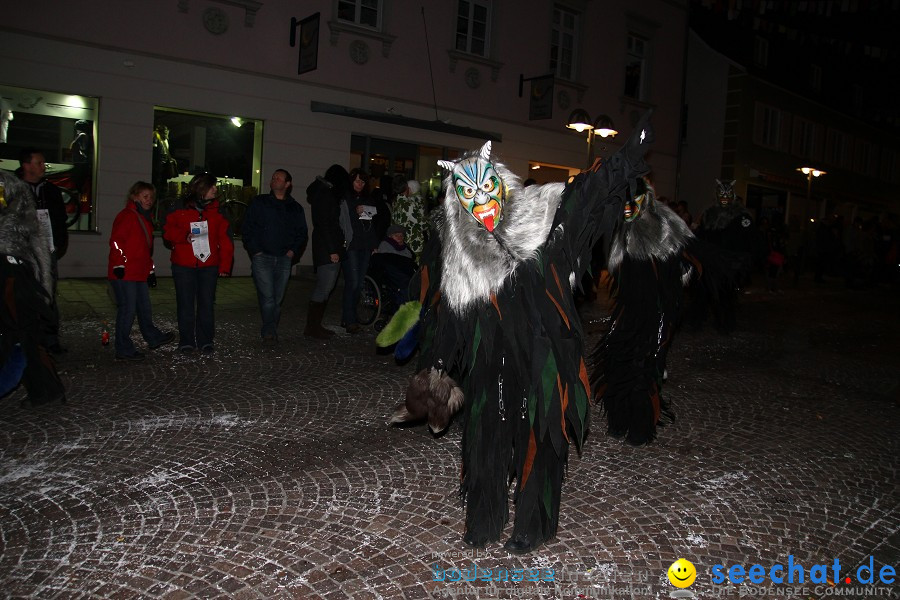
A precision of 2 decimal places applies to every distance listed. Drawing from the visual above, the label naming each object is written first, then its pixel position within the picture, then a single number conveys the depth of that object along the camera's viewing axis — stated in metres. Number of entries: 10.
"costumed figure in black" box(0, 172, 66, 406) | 4.80
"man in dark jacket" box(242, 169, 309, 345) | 7.49
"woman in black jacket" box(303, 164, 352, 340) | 7.98
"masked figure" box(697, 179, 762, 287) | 9.38
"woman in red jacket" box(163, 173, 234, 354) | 6.85
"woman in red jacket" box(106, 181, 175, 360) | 6.44
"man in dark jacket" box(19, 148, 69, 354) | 6.42
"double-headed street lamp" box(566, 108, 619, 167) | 12.18
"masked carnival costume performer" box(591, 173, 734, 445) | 4.82
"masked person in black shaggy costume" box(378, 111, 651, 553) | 3.16
